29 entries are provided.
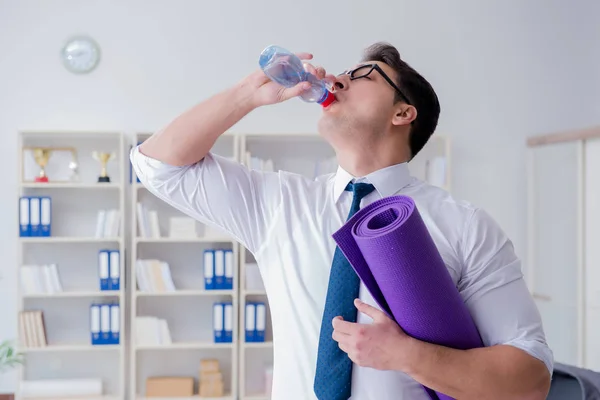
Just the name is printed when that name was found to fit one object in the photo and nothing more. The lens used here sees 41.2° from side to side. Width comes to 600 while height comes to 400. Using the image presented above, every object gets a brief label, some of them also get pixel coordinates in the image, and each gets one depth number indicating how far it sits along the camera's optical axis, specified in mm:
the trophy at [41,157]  4648
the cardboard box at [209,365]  4789
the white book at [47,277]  4625
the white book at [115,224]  4645
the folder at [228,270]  4691
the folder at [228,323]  4711
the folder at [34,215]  4570
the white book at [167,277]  4684
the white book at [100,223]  4652
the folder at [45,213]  4574
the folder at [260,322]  4730
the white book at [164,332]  4699
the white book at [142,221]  4641
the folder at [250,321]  4727
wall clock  4785
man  1299
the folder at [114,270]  4629
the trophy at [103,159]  4652
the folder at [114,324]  4637
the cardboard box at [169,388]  4754
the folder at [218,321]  4703
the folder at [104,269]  4609
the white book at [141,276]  4664
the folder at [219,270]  4684
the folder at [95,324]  4629
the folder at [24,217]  4559
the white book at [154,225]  4664
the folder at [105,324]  4633
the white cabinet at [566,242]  4426
